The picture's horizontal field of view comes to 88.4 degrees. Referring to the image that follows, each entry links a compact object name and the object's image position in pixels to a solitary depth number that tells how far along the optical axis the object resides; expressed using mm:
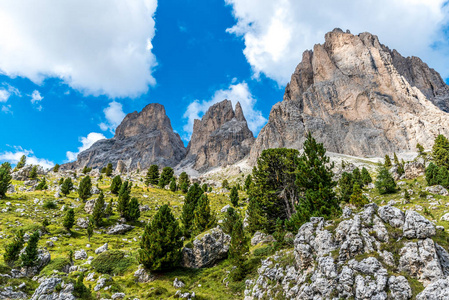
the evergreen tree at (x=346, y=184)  49281
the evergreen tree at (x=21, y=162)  96050
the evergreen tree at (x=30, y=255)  26125
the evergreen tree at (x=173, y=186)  85775
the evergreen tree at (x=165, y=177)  89500
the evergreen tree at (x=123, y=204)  52531
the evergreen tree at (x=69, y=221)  42250
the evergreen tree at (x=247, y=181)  75094
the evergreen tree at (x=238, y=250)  24906
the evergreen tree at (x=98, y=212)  46844
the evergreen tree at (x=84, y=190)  61281
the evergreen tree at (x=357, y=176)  63416
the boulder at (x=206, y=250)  30625
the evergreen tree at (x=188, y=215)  44903
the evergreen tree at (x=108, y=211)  51294
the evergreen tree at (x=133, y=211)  51669
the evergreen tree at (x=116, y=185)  71412
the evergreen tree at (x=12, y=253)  26658
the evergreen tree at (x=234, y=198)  67275
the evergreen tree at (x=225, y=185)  102812
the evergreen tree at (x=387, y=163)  95250
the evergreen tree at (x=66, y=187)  61938
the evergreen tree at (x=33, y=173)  78638
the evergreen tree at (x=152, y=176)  92075
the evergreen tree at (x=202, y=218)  40409
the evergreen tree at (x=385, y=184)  51375
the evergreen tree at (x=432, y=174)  44906
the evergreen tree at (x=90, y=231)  40469
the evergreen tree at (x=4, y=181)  52578
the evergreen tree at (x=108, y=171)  108844
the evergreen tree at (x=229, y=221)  34550
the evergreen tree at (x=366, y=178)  68125
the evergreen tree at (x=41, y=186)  65875
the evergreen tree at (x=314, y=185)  24719
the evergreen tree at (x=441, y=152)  60366
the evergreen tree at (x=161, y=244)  27828
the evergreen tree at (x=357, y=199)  32906
